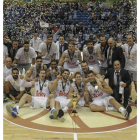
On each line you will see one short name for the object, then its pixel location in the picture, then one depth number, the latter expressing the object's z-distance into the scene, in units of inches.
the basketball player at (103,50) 212.2
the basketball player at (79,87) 176.7
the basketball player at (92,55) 213.3
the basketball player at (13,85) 199.9
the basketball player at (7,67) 211.0
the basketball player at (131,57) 200.8
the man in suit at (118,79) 179.3
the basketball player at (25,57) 226.2
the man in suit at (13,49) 229.9
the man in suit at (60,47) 258.1
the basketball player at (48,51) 229.0
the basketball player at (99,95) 169.8
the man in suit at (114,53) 203.9
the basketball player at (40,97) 162.2
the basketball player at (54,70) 202.2
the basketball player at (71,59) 214.8
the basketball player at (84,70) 185.8
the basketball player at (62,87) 175.8
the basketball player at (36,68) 201.9
